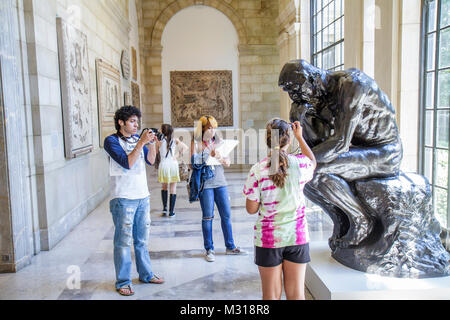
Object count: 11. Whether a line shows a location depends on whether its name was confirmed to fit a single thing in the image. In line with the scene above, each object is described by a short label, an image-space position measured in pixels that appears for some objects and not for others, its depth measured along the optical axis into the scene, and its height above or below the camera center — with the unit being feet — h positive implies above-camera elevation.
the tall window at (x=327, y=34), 25.50 +6.21
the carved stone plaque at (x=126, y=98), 32.98 +2.49
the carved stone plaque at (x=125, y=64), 32.55 +5.29
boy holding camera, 10.46 -1.56
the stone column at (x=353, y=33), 19.07 +4.37
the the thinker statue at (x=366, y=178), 9.90 -1.51
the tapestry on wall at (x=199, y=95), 45.32 +3.42
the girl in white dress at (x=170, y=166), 19.89 -2.01
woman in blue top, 13.62 -2.12
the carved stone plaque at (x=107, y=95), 24.66 +2.19
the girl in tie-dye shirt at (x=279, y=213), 7.52 -1.73
